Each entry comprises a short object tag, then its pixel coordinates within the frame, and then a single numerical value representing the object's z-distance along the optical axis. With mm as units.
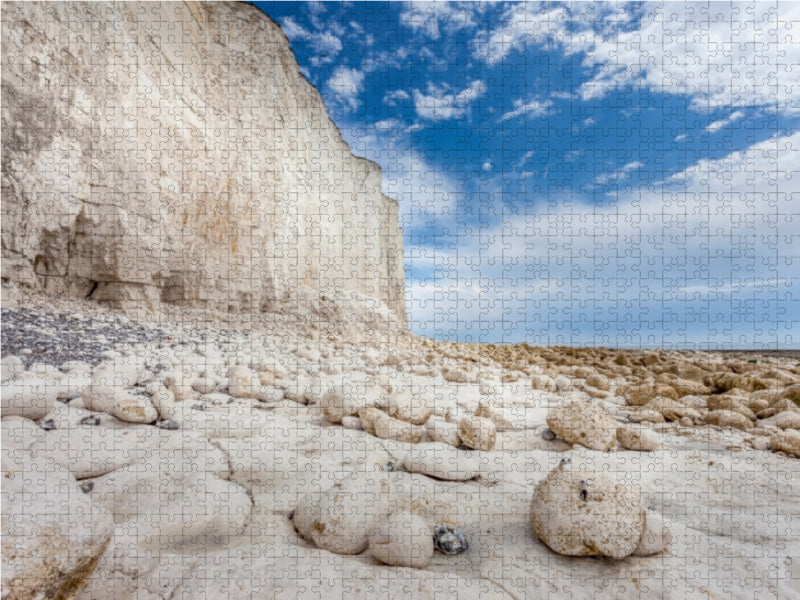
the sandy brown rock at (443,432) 2732
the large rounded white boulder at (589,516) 1495
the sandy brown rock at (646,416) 3598
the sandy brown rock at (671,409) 3613
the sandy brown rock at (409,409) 3004
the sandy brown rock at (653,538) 1546
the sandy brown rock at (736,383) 4902
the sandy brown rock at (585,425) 2760
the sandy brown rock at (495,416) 3145
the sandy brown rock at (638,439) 2791
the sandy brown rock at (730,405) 3596
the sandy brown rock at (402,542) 1477
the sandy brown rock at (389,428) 2781
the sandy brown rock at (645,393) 4229
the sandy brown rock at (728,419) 3309
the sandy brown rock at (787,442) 2691
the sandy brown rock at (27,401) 2457
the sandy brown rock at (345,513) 1598
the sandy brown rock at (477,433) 2658
